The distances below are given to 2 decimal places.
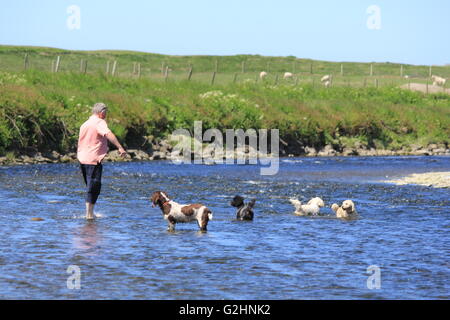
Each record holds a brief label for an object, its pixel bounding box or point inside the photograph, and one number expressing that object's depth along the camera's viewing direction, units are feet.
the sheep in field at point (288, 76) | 271.69
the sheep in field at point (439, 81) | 274.77
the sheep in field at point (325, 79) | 263.68
